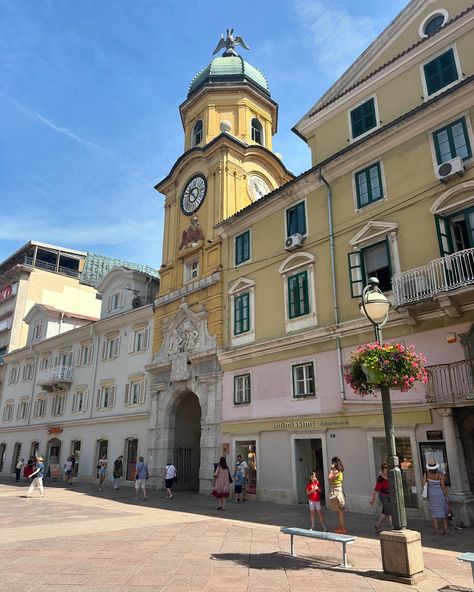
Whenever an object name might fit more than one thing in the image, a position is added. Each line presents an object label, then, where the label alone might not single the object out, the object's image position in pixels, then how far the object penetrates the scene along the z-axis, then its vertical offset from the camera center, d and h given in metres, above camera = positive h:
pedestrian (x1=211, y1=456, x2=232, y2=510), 15.89 -0.94
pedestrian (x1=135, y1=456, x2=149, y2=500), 19.38 -0.92
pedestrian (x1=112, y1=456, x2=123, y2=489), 23.52 -0.97
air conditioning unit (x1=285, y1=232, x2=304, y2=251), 19.33 +8.51
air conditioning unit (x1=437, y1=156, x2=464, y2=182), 14.33 +8.52
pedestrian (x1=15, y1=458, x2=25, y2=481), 32.41 -0.99
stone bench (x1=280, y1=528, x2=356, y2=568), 7.92 -1.41
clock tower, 22.78 +11.22
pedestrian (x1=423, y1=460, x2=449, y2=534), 11.35 -1.07
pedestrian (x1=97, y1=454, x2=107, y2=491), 23.98 -0.99
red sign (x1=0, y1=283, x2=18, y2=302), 48.50 +16.60
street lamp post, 7.69 +0.59
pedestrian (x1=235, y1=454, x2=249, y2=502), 18.58 -0.87
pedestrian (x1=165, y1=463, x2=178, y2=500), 19.77 -0.99
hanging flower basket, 8.53 +1.54
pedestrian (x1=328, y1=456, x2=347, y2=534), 11.34 -0.97
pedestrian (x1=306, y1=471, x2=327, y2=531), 11.70 -1.06
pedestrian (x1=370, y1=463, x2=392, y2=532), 11.80 -0.96
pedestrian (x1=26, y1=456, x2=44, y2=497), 20.59 -1.06
